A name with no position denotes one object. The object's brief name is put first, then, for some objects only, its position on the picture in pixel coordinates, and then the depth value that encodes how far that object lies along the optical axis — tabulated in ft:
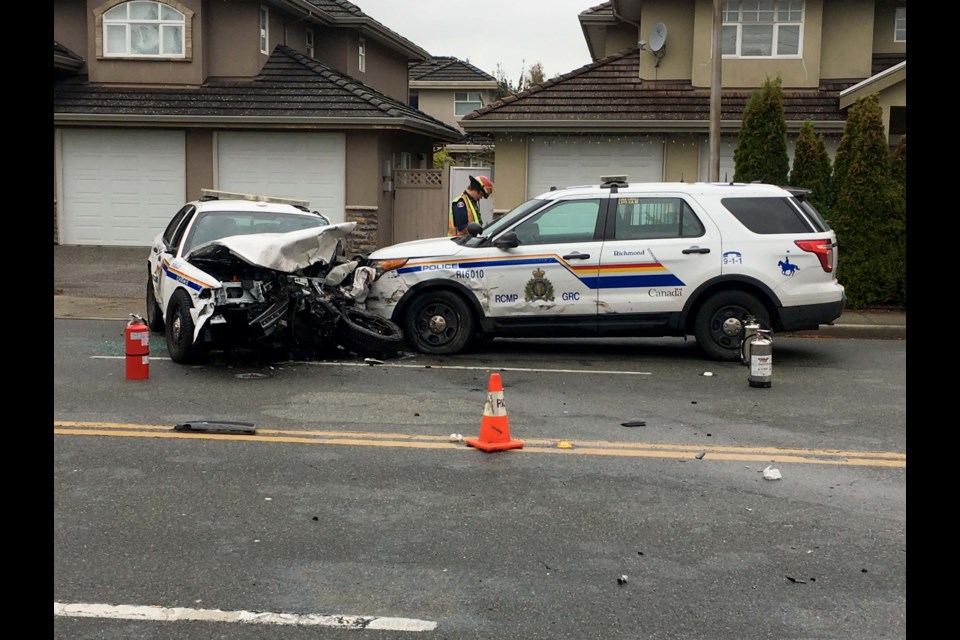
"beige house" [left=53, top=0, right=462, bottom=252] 77.25
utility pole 56.03
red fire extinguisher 32.55
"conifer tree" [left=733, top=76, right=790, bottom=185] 56.70
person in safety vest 45.57
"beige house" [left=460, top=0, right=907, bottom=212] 71.10
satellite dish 72.43
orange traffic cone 24.32
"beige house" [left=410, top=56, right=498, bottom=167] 159.22
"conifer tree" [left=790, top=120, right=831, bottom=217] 54.54
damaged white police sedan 34.42
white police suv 37.45
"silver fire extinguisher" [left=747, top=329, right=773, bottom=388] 32.09
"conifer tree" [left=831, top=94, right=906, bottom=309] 53.01
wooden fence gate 81.25
